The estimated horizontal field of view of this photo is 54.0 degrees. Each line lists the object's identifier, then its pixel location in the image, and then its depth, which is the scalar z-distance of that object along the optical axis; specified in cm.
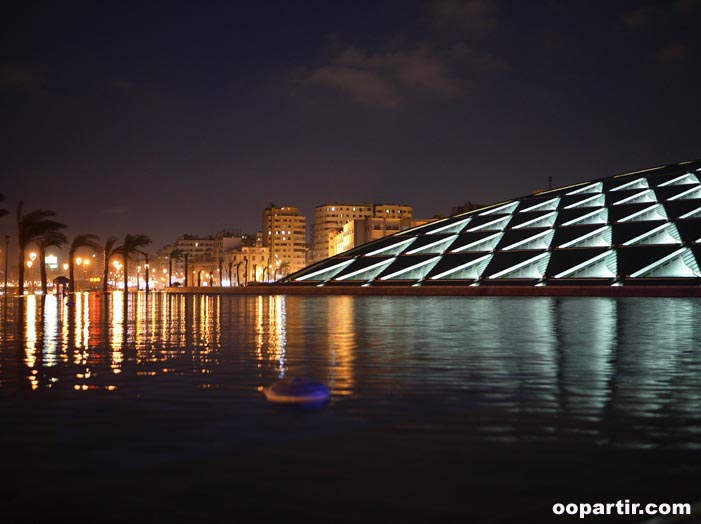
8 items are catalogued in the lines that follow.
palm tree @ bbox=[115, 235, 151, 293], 8700
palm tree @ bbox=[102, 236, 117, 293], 8096
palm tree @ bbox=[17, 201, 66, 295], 5169
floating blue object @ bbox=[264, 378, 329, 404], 705
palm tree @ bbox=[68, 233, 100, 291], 7181
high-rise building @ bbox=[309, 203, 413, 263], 19688
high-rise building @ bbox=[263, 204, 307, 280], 18390
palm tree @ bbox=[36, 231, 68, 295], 5925
